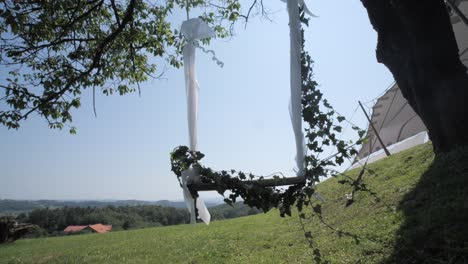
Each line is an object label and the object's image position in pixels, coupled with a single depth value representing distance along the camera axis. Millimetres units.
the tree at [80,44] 6238
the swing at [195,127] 2670
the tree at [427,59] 4746
